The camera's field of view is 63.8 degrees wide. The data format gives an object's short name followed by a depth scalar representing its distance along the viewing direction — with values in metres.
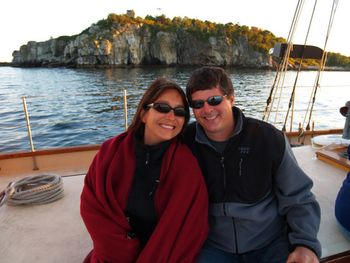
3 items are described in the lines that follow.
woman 1.33
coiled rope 2.15
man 1.38
